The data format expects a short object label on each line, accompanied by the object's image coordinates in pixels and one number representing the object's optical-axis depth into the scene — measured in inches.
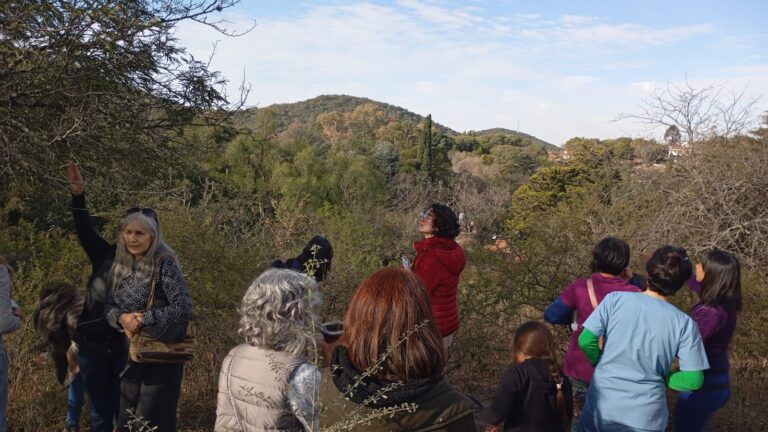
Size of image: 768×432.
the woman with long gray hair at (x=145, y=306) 112.3
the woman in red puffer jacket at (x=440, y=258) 136.9
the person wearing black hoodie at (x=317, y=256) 130.2
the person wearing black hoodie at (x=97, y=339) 122.8
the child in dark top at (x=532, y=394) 102.6
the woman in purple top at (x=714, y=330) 114.5
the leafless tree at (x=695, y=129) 330.0
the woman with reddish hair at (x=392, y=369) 65.9
